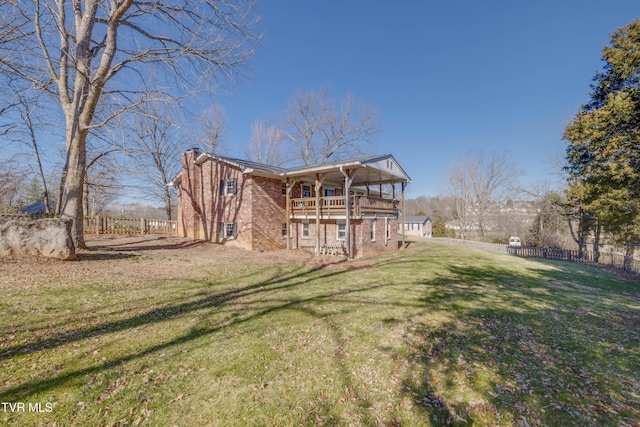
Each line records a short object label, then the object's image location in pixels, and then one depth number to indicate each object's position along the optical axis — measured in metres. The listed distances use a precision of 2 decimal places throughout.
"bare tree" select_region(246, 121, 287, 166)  35.59
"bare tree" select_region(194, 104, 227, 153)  31.41
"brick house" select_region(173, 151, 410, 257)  16.30
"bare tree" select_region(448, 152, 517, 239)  36.78
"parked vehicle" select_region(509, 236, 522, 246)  36.11
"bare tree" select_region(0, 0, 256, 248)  10.04
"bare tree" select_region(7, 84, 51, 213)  9.23
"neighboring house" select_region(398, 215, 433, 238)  51.08
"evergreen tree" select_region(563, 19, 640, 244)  14.07
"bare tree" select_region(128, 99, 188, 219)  26.70
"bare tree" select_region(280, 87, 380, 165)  32.88
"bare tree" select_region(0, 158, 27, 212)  17.27
